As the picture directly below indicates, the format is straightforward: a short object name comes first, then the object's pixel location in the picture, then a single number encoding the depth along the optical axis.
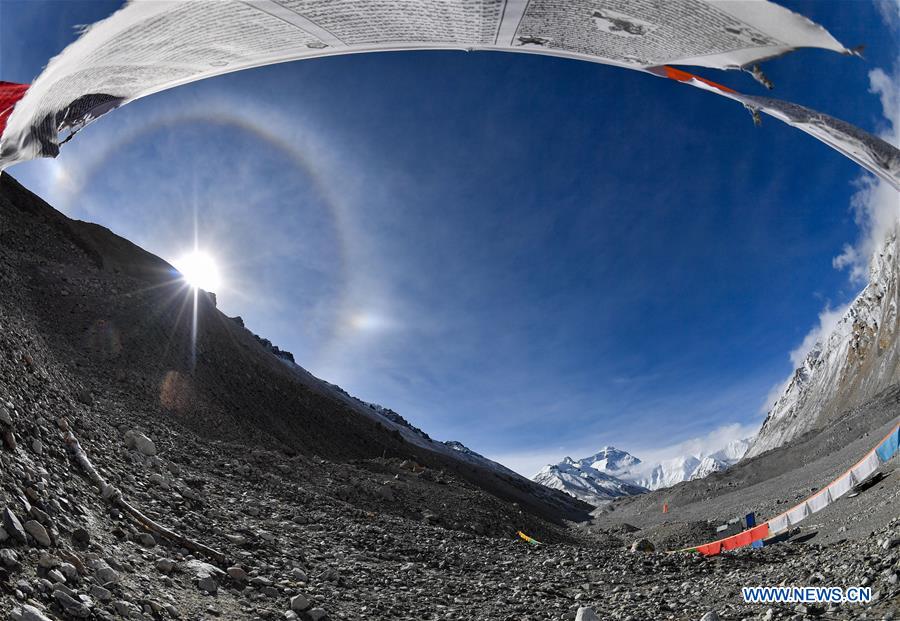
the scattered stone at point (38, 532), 3.94
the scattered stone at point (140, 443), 9.70
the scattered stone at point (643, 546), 18.49
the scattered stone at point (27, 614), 2.94
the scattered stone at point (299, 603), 5.54
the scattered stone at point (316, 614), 5.47
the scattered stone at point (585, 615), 5.03
